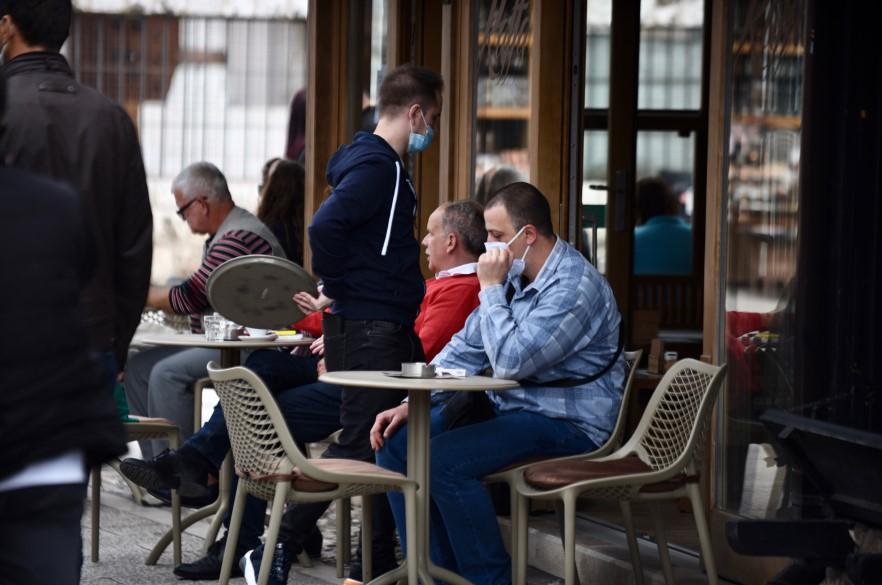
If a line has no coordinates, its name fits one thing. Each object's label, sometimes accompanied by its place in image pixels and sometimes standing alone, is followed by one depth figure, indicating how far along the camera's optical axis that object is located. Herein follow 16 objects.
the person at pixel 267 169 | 18.44
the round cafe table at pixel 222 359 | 12.92
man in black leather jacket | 8.25
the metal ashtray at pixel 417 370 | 10.20
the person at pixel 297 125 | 22.53
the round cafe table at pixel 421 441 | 10.12
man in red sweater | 12.16
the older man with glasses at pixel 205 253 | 14.90
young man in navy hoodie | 11.01
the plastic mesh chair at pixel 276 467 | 10.16
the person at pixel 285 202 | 17.78
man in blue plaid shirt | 10.50
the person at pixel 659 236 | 20.48
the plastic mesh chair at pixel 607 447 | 10.47
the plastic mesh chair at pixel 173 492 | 13.04
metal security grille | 25.19
